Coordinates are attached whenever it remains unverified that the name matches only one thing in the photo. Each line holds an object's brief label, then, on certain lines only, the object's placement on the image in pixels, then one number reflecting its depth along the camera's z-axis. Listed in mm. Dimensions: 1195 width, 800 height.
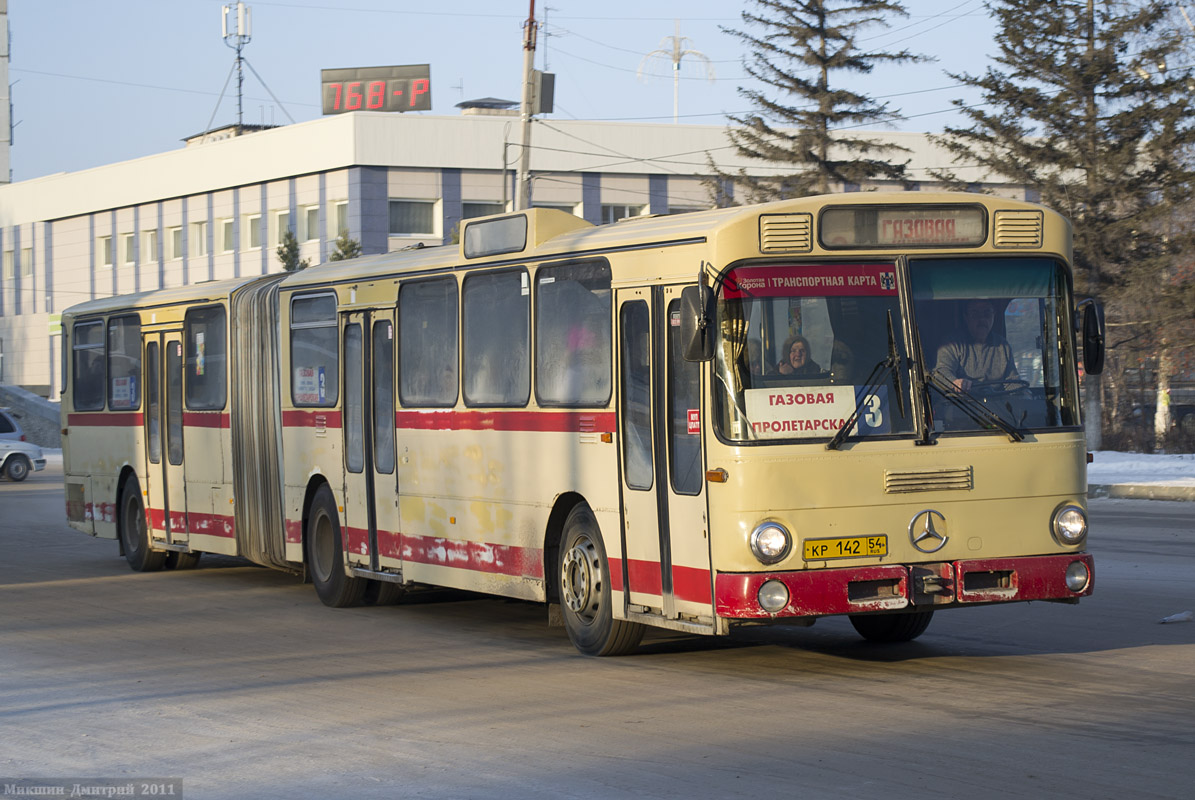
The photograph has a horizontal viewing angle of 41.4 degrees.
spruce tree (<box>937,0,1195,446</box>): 35625
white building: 58188
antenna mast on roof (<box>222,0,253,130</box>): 69125
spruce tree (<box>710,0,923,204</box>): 42844
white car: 39312
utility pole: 29906
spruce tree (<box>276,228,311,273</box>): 50500
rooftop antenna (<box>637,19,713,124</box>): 71031
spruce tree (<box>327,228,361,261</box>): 51459
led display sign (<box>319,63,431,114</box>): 62219
